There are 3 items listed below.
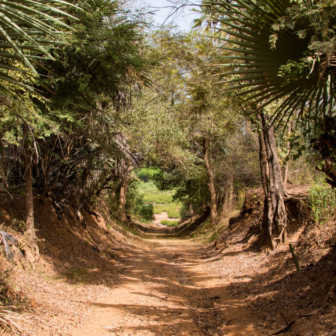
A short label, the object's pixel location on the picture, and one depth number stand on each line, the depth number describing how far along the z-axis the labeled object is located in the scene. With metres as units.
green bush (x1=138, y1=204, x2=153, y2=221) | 37.75
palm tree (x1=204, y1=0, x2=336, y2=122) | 3.46
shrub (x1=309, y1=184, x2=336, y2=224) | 7.43
